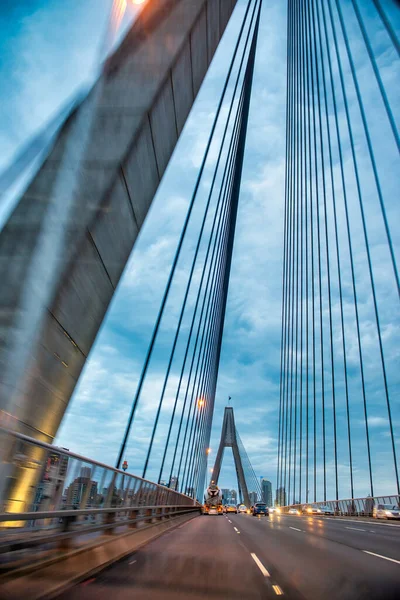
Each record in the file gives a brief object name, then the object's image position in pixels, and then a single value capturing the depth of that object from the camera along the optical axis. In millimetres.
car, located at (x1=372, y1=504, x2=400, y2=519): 20219
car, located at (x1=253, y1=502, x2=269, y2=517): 36031
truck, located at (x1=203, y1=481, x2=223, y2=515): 44238
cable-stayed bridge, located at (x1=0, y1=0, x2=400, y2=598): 4312
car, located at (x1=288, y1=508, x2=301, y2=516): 40053
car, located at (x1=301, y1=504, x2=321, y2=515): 33719
